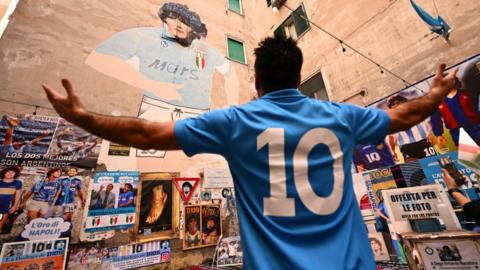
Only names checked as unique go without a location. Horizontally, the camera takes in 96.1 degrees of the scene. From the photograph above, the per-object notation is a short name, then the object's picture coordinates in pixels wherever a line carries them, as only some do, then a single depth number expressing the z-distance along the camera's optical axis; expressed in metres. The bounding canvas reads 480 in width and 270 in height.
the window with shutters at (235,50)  7.21
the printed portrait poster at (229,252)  4.39
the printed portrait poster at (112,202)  3.73
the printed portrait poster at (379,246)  3.81
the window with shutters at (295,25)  6.81
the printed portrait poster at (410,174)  3.81
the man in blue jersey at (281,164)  0.76
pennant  3.66
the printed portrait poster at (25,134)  3.43
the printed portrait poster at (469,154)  2.18
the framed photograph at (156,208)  4.08
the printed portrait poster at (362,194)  4.39
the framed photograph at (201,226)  4.48
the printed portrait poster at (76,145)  3.76
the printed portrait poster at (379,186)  4.16
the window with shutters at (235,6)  8.13
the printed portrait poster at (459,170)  3.27
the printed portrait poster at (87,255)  3.42
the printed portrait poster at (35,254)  3.02
